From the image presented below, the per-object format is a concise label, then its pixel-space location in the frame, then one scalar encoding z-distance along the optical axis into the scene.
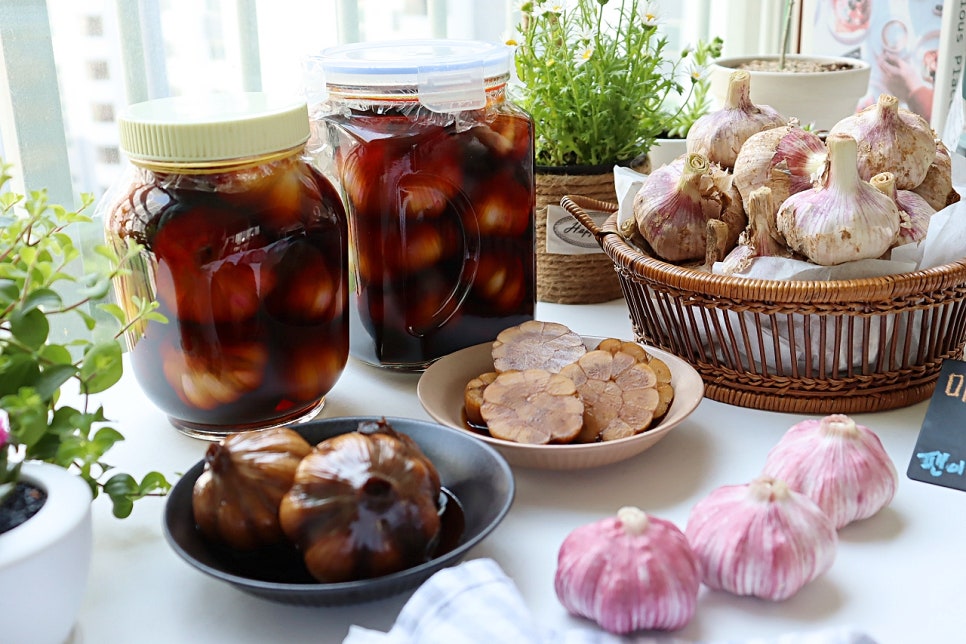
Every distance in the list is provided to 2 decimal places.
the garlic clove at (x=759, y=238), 0.74
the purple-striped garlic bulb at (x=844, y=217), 0.70
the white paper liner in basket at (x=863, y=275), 0.71
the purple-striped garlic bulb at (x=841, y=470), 0.59
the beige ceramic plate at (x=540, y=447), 0.64
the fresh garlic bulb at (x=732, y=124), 0.87
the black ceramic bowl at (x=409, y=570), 0.50
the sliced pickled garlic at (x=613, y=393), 0.67
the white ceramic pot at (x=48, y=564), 0.46
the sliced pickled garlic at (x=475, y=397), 0.69
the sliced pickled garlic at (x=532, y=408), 0.65
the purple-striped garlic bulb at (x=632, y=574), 0.49
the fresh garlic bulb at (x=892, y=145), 0.78
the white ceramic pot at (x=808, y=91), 1.11
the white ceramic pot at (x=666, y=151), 1.07
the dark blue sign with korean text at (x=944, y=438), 0.66
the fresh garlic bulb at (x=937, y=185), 0.80
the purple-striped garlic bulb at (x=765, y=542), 0.52
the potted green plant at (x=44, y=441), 0.47
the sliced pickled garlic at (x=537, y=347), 0.74
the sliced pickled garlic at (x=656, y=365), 0.70
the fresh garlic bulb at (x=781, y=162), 0.77
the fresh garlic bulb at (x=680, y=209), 0.79
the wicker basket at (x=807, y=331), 0.70
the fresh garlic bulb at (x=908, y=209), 0.74
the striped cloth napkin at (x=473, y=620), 0.47
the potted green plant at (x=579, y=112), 0.94
